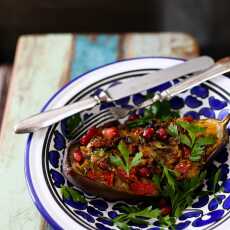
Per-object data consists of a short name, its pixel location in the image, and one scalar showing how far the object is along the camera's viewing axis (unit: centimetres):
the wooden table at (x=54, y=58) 61
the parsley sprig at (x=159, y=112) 55
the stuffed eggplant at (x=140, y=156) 48
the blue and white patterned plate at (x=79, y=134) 46
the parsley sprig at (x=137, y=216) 47
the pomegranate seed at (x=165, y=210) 48
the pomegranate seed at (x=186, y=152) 49
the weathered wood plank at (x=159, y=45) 67
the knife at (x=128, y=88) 52
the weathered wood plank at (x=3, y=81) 68
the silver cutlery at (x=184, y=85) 55
